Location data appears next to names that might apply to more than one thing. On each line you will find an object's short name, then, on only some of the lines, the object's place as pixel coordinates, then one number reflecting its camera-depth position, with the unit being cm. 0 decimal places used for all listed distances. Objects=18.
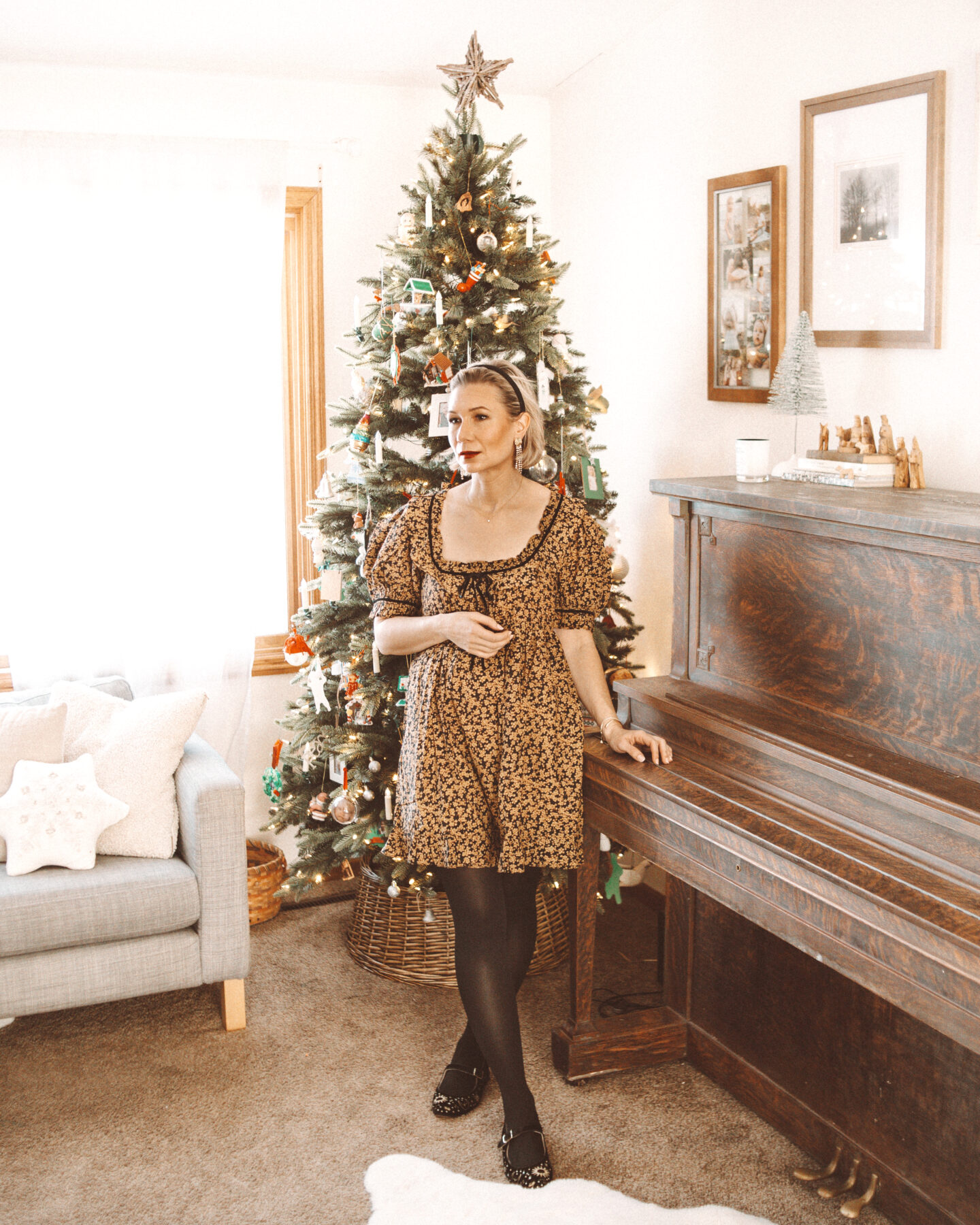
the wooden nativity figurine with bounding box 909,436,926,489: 236
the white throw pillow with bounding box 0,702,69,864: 301
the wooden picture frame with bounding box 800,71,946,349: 249
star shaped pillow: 287
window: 396
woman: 238
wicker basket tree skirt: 326
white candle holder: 253
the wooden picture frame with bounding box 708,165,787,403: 298
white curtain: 362
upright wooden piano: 175
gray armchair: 276
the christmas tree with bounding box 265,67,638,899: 305
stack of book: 237
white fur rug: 223
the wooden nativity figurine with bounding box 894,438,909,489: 237
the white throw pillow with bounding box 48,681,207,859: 300
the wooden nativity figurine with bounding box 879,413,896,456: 236
